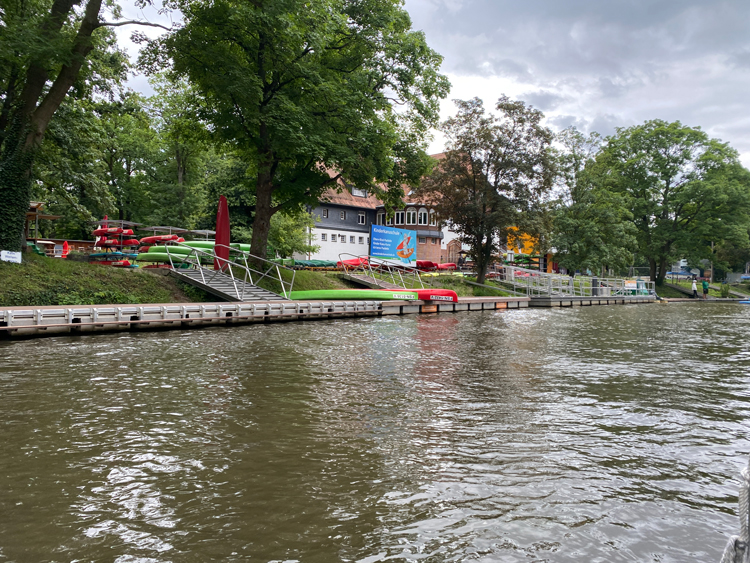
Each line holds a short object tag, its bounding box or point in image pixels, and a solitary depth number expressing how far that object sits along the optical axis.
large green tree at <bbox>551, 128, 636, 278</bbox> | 46.25
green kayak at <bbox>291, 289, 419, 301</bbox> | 24.92
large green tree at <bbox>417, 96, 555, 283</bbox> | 39.34
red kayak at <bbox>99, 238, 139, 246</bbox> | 26.19
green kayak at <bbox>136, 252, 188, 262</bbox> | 24.14
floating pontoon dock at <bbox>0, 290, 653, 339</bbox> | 14.34
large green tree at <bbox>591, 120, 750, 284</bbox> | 53.44
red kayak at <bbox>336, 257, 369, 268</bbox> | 38.10
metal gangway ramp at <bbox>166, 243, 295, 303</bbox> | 21.77
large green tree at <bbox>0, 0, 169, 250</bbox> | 18.22
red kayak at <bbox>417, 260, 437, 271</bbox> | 41.58
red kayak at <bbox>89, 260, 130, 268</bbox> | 23.14
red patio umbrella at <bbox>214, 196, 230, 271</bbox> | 25.00
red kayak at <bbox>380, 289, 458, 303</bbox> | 28.05
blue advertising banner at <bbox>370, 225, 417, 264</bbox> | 37.56
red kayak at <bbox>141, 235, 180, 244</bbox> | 28.58
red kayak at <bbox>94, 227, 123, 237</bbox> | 26.19
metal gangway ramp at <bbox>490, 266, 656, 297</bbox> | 40.41
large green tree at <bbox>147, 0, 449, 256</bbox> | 21.27
